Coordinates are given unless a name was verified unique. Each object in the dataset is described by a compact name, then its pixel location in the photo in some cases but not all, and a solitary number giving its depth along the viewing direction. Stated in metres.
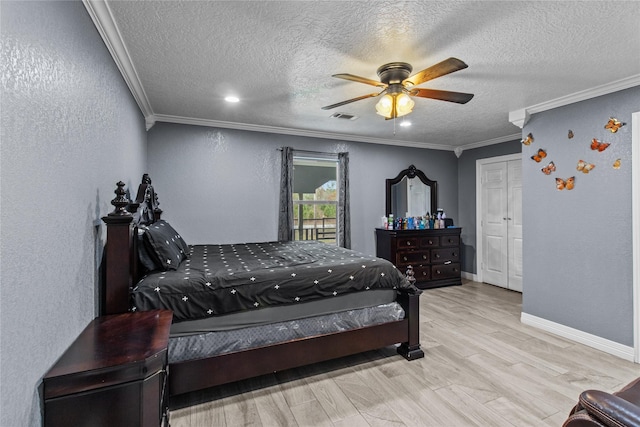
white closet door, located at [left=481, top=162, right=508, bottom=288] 5.06
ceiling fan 2.28
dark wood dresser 4.82
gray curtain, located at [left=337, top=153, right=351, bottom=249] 4.71
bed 1.93
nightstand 1.14
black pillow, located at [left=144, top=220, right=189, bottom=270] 2.25
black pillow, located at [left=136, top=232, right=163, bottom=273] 2.21
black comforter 1.98
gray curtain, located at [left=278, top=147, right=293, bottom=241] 4.35
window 4.74
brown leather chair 0.83
